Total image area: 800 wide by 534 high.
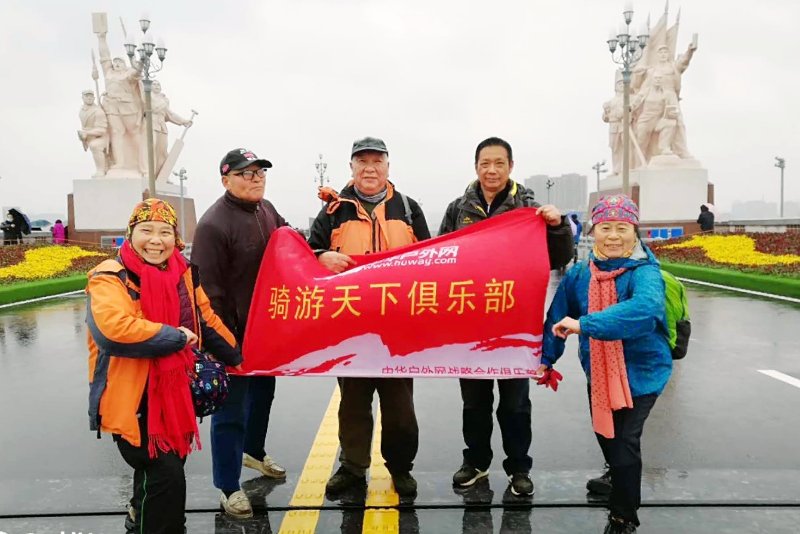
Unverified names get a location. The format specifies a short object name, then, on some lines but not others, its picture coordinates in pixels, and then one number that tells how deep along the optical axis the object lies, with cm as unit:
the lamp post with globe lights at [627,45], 1764
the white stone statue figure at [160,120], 2775
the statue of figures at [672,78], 2684
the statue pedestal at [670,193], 2634
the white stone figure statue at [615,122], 2864
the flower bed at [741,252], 1354
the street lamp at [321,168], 4794
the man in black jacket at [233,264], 323
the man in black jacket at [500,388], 338
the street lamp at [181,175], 3521
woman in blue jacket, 288
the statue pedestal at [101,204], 2634
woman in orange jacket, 249
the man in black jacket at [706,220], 2305
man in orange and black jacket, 340
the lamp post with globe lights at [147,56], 1619
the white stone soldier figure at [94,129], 2627
